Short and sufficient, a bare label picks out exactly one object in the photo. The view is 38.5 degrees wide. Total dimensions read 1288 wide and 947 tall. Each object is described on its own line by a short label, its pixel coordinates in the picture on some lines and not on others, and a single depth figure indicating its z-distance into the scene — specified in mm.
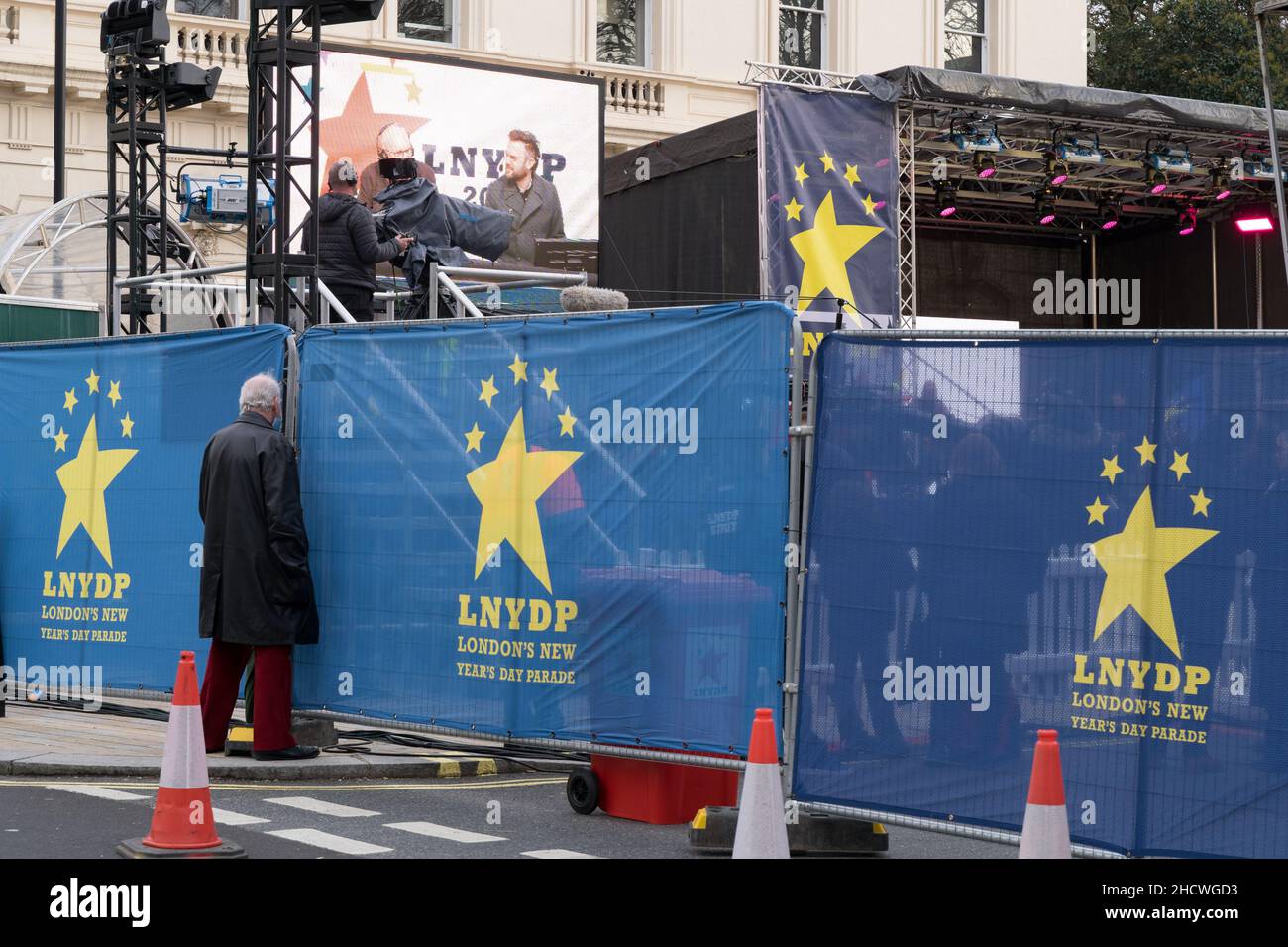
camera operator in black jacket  14906
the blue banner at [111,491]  11055
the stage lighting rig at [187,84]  18422
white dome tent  21078
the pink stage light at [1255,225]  28500
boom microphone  11297
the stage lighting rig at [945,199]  26875
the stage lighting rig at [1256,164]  24250
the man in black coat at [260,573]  9844
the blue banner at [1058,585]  6543
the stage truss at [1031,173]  21516
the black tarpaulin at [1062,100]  20578
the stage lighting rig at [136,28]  17812
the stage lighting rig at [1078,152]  22859
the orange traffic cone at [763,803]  6398
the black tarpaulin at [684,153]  21453
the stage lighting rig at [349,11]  12945
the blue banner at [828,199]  20562
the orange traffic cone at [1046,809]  5867
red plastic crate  8711
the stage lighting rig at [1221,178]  25303
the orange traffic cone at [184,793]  7266
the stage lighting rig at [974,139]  21938
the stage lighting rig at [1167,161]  23891
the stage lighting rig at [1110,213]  28922
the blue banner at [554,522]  8078
